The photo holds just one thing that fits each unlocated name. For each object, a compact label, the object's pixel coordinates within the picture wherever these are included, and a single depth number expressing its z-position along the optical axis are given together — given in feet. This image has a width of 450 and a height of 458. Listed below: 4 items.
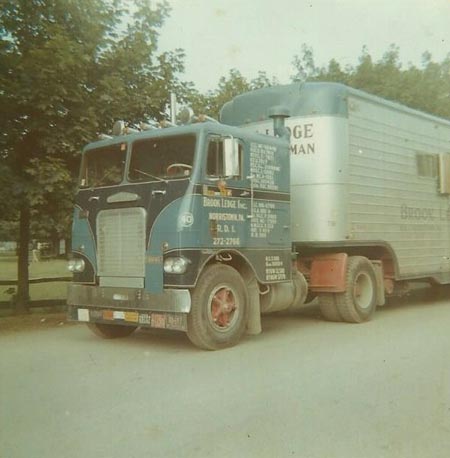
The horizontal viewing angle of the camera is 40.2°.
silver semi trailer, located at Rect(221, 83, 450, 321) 30.78
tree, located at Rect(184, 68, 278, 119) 51.85
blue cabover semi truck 24.32
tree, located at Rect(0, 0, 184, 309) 30.58
